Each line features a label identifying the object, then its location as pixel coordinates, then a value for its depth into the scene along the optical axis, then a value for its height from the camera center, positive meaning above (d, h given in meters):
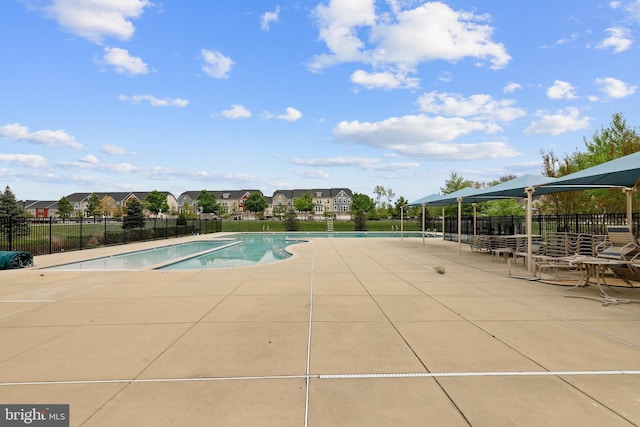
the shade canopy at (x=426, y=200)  18.58 +0.98
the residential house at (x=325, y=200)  102.59 +5.36
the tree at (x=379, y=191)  93.89 +7.33
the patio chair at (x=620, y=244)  7.39 -0.68
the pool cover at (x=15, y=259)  9.99 -1.38
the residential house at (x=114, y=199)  94.25 +5.50
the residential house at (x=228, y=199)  100.76 +5.70
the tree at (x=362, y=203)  75.11 +3.33
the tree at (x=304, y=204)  81.50 +3.17
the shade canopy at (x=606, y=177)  6.59 +0.92
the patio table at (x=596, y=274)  5.89 -1.26
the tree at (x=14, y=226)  13.07 -0.40
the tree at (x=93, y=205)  82.06 +2.94
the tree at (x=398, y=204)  67.56 +2.66
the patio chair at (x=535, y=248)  10.88 -1.09
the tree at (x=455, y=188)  36.16 +3.39
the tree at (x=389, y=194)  94.31 +6.50
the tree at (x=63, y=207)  74.19 +2.26
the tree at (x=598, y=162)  16.56 +3.06
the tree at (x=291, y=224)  38.19 -0.93
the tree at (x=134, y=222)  27.33 -0.46
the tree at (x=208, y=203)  79.06 +3.27
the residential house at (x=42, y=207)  103.22 +3.11
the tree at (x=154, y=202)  80.50 +3.66
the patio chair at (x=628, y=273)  7.20 -1.32
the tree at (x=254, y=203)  81.12 +3.35
